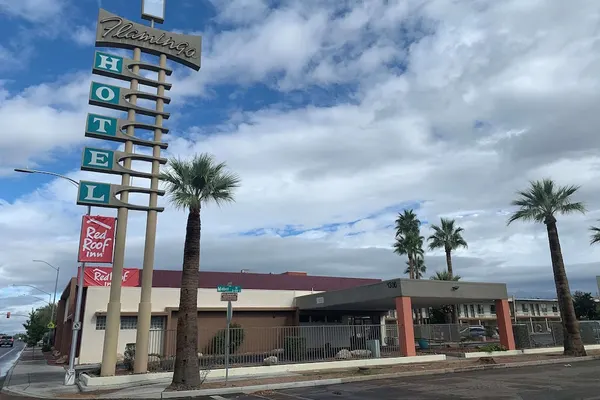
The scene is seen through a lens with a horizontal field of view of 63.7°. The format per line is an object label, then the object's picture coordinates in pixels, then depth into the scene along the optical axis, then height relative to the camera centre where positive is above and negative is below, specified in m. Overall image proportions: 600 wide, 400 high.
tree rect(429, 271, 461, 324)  41.30 +2.02
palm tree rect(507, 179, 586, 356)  28.11 +6.49
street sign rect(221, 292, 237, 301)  16.94 +1.38
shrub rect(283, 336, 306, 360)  24.36 -0.54
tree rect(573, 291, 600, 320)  64.56 +3.44
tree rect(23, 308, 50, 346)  70.62 +1.74
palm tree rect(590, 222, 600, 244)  40.34 +7.66
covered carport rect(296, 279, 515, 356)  25.50 +2.16
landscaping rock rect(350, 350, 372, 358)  25.37 -0.90
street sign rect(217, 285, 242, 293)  17.11 +1.66
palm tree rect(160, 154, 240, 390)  16.61 +3.72
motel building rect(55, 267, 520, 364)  26.30 +1.99
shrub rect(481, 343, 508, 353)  27.90 -0.82
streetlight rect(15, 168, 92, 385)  18.98 +0.40
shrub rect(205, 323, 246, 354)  28.49 -0.22
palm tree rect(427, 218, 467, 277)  48.09 +9.13
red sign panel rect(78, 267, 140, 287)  31.68 +4.04
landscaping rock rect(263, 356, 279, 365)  22.98 -1.12
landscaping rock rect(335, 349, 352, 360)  24.84 -0.97
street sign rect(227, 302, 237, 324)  17.16 +0.84
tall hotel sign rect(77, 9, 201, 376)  20.52 +8.85
